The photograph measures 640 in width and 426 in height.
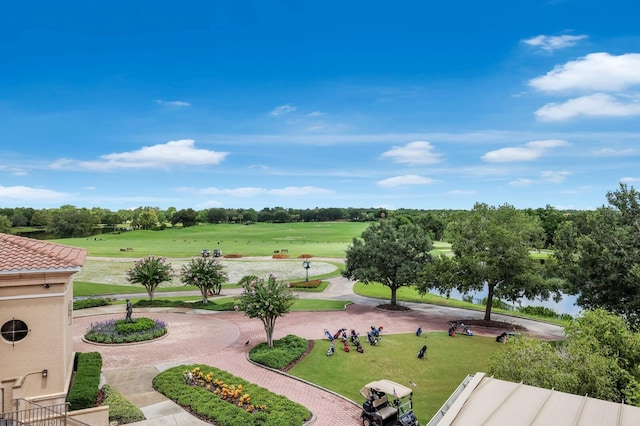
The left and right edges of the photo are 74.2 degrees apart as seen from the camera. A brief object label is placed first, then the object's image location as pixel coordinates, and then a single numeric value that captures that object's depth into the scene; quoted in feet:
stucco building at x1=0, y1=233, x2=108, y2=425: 54.49
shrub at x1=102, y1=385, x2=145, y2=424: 57.98
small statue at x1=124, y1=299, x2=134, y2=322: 105.50
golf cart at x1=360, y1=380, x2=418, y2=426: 58.13
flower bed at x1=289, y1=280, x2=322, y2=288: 182.36
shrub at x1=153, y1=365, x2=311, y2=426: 58.59
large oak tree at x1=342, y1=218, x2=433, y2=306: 135.33
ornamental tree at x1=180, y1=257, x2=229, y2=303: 142.41
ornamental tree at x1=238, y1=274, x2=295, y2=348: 90.22
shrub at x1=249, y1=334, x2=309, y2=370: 83.76
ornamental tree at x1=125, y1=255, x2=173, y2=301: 137.28
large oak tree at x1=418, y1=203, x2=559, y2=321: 113.50
